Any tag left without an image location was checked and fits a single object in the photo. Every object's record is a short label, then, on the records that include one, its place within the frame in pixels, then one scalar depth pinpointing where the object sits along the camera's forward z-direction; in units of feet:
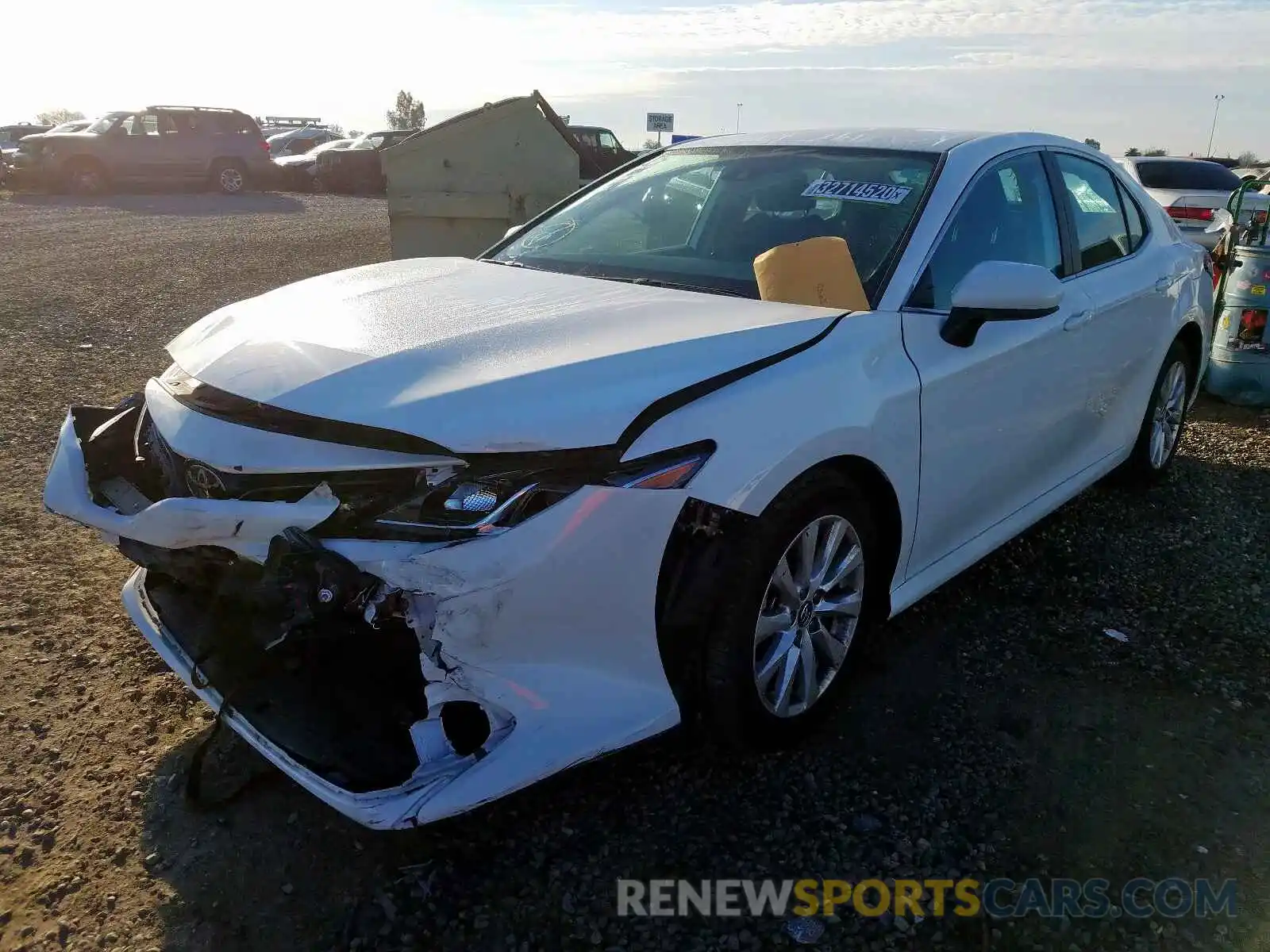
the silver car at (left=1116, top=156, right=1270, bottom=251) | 36.24
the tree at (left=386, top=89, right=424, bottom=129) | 283.65
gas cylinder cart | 20.56
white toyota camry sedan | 6.80
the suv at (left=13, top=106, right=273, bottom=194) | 66.90
